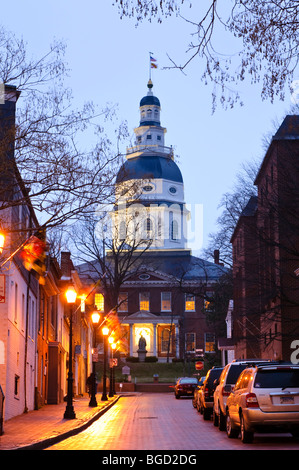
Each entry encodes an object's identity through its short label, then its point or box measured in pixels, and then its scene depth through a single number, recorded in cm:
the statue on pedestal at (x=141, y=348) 10006
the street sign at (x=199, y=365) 6682
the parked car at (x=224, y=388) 2189
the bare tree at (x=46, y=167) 1827
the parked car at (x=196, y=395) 3455
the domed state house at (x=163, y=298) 10612
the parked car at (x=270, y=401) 1695
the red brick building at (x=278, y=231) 3572
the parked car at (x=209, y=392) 2811
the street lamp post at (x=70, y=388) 2739
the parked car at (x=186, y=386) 5378
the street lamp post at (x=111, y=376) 5389
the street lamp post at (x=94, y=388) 3769
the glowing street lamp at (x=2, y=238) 1825
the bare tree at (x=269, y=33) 1187
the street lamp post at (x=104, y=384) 4631
